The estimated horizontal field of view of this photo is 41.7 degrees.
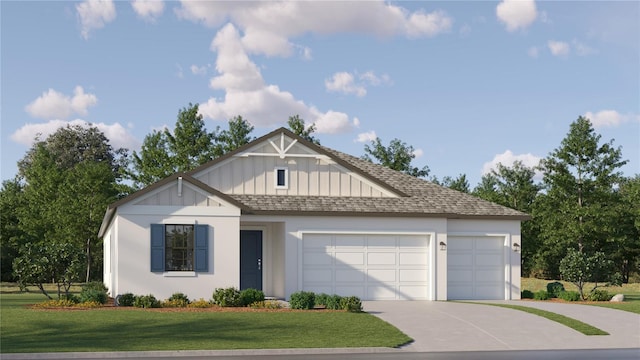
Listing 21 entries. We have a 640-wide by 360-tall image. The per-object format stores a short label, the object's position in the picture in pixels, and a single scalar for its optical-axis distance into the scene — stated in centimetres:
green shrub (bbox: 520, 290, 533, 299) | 3479
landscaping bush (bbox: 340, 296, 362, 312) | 2568
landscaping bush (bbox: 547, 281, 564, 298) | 3478
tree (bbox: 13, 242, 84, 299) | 2817
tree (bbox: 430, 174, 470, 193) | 7724
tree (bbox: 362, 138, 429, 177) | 5975
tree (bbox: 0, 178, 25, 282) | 5728
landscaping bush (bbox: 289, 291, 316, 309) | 2584
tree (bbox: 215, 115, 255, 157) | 5419
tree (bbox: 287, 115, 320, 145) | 5469
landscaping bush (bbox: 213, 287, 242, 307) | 2686
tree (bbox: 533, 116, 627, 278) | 4928
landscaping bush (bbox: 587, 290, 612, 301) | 3362
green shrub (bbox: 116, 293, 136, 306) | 2672
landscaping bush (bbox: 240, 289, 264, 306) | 2695
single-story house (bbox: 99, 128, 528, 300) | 2814
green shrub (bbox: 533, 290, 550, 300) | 3388
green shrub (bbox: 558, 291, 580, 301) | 3322
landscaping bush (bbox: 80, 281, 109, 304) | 2664
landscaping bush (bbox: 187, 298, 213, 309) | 2645
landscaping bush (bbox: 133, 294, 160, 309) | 2635
